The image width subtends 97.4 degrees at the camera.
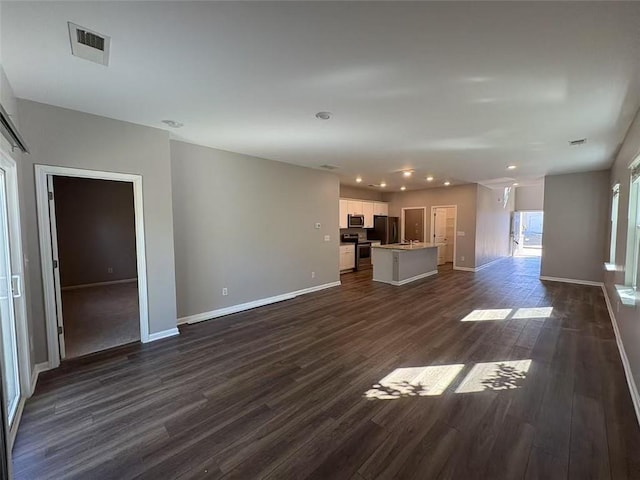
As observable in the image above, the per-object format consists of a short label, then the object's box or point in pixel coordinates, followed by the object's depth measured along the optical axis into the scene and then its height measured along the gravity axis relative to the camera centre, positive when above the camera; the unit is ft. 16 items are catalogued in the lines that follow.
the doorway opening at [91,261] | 9.73 -2.37
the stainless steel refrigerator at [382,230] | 32.32 -0.72
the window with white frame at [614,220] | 14.47 +0.19
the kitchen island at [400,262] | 22.41 -3.24
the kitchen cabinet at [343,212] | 28.25 +1.19
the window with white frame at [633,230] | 9.10 -0.23
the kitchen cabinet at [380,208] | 32.94 +1.87
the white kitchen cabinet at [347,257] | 27.86 -3.34
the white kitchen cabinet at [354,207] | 29.07 +1.81
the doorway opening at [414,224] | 32.78 -0.03
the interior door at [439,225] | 32.01 -0.15
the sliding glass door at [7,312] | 7.36 -2.35
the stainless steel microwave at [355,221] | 28.99 +0.30
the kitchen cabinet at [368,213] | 31.14 +1.22
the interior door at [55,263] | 9.82 -1.36
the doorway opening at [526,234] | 41.68 -1.77
